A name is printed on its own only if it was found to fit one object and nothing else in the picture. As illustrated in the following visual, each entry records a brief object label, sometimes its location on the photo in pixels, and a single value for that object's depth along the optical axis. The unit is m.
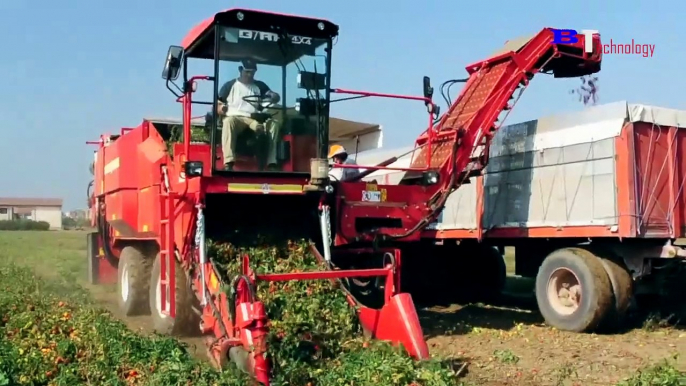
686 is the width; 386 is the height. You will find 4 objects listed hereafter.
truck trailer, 8.07
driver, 7.45
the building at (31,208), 84.88
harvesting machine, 6.93
